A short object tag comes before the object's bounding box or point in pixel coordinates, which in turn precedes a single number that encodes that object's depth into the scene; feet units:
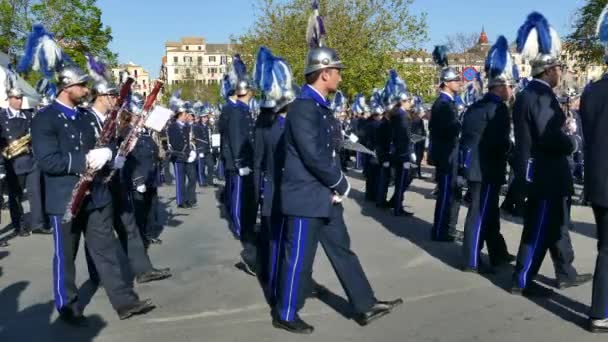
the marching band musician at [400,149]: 33.32
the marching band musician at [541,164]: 16.98
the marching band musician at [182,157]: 40.55
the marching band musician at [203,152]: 51.57
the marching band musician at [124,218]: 19.69
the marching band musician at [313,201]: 15.03
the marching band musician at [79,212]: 16.53
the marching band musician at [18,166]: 30.83
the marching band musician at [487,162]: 20.57
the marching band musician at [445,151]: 25.34
